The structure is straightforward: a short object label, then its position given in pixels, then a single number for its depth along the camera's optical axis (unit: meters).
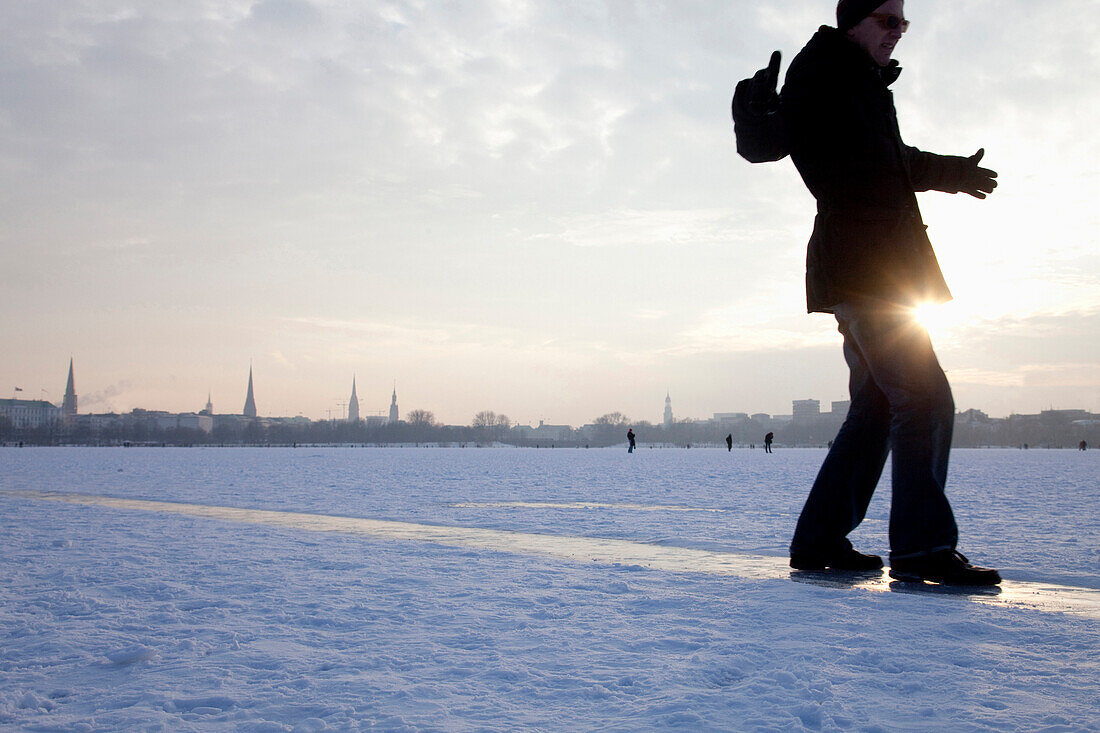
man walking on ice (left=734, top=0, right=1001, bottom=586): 3.46
